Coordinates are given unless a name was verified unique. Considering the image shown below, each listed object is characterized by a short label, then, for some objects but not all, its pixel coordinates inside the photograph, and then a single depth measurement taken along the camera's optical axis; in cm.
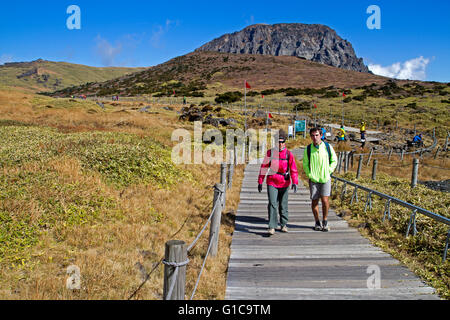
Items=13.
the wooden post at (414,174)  1170
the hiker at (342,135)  2456
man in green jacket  638
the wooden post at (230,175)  1081
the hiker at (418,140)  2617
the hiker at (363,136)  2389
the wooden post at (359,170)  1366
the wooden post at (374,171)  1332
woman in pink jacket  630
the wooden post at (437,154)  2255
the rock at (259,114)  3487
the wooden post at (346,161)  1539
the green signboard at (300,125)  2570
